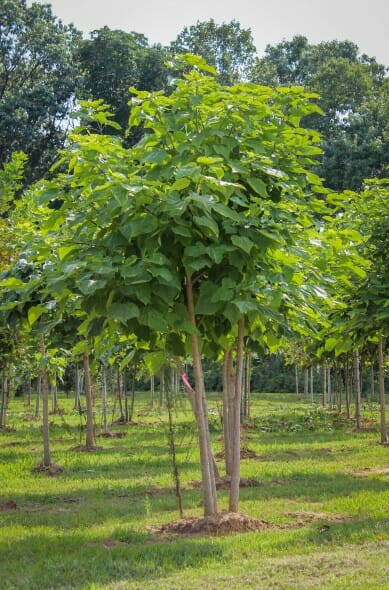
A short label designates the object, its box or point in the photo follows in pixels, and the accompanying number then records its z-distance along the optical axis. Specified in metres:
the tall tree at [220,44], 44.25
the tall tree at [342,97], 34.69
